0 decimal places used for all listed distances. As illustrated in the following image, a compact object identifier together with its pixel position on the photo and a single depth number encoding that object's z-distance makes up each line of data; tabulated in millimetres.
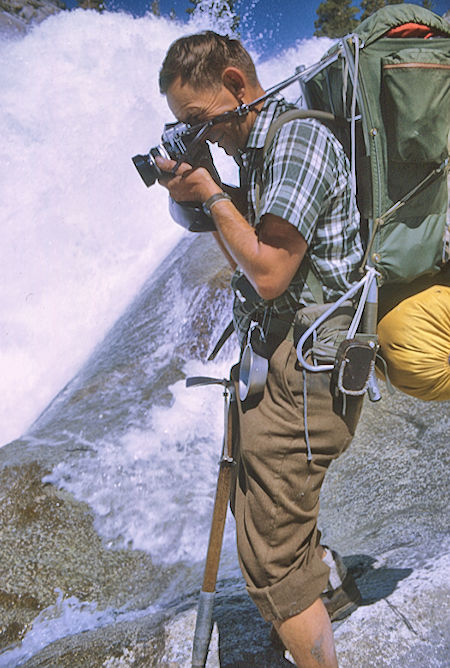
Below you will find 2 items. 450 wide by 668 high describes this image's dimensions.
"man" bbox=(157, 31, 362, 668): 1587
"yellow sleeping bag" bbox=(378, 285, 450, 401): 1605
